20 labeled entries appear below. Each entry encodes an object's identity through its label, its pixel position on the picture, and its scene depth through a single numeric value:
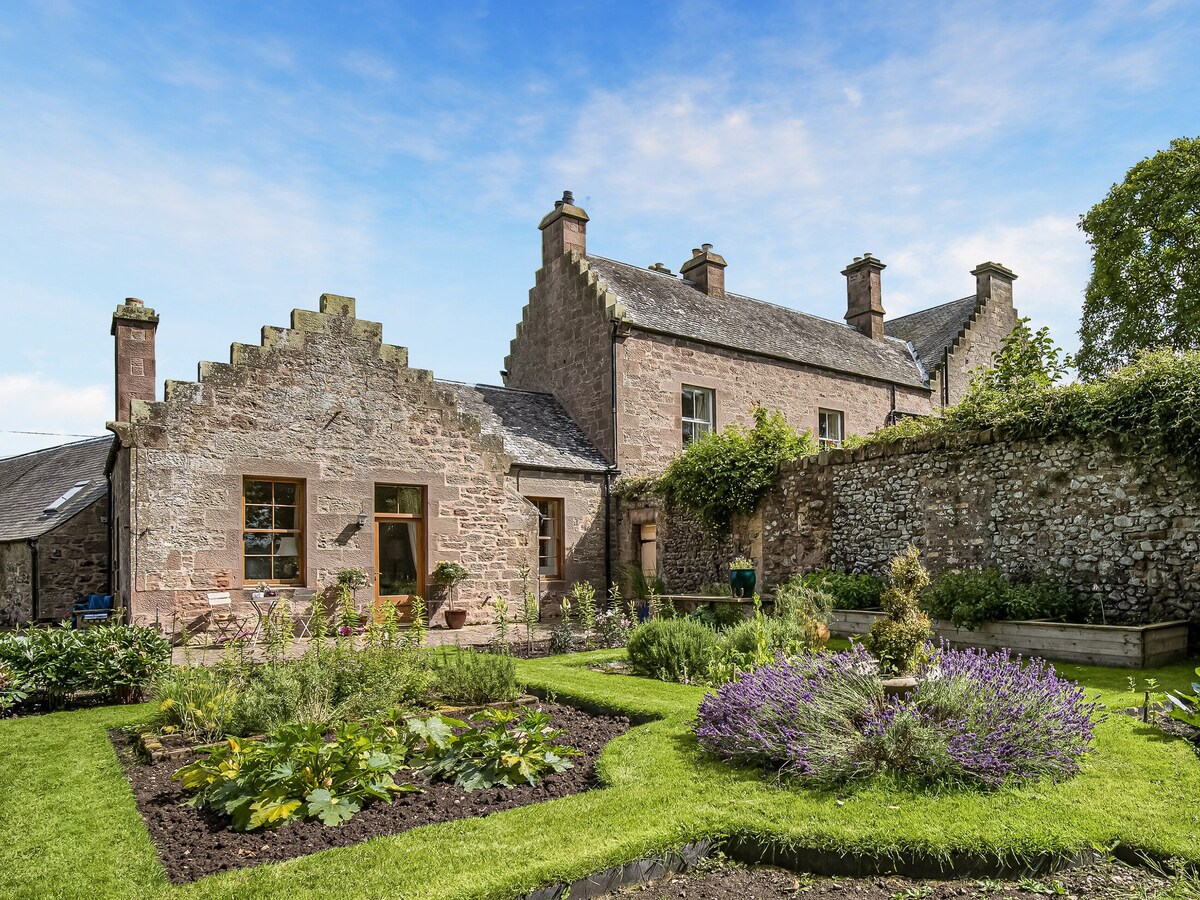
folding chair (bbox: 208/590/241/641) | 11.99
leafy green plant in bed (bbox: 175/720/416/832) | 4.55
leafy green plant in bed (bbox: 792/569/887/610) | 12.33
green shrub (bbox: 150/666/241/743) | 6.52
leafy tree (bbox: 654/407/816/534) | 15.05
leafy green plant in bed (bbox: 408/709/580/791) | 5.24
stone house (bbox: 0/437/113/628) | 15.69
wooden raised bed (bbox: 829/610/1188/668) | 8.87
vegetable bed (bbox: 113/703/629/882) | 4.20
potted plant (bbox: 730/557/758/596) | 13.80
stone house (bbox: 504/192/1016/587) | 17.72
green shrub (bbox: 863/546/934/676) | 6.31
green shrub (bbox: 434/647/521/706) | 7.68
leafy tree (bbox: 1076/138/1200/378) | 19.89
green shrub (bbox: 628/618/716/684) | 9.10
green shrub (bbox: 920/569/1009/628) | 10.14
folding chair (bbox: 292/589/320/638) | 12.70
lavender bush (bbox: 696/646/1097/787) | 4.96
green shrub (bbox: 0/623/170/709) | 8.07
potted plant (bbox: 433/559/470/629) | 13.98
